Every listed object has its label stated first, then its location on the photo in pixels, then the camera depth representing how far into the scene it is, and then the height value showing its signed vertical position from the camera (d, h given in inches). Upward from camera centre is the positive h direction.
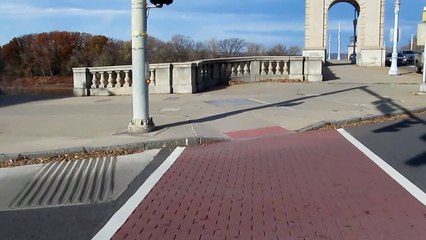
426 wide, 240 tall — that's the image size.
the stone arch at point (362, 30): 1440.7 +140.4
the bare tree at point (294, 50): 2806.6 +141.6
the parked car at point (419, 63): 1136.8 +23.4
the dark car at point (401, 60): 1750.0 +46.6
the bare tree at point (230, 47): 2850.9 +166.5
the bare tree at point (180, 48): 2704.2 +157.3
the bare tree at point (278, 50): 2783.0 +143.9
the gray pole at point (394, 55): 1072.2 +41.1
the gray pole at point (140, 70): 361.7 +1.4
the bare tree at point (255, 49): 2882.4 +153.6
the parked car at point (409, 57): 1805.6 +61.3
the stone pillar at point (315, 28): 1470.2 +148.6
